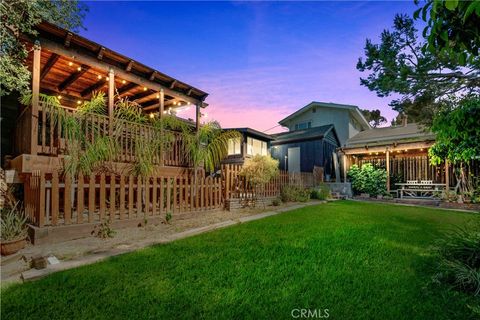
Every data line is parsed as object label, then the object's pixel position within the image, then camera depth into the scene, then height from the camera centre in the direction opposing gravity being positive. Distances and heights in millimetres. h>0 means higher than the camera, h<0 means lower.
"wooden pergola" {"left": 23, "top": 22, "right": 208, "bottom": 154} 5648 +3116
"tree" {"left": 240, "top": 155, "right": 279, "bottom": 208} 8594 -102
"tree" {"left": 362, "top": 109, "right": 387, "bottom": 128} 41062 +8997
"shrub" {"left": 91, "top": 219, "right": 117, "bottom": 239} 4387 -1234
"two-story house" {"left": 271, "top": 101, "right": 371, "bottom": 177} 18328 +2710
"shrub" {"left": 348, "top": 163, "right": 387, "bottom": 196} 14097 -840
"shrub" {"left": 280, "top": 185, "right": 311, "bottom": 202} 10773 -1339
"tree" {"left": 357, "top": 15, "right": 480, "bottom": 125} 6680 +2931
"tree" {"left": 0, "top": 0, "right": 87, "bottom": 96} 4688 +2877
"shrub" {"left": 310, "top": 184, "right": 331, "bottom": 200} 12656 -1510
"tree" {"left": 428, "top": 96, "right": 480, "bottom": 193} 2955 +583
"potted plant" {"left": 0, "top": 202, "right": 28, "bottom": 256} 3432 -1058
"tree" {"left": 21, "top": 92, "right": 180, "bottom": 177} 4949 +716
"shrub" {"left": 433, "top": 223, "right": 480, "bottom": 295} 2359 -1142
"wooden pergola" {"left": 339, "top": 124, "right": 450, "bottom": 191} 13164 +717
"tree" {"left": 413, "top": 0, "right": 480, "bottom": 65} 1665 +1090
